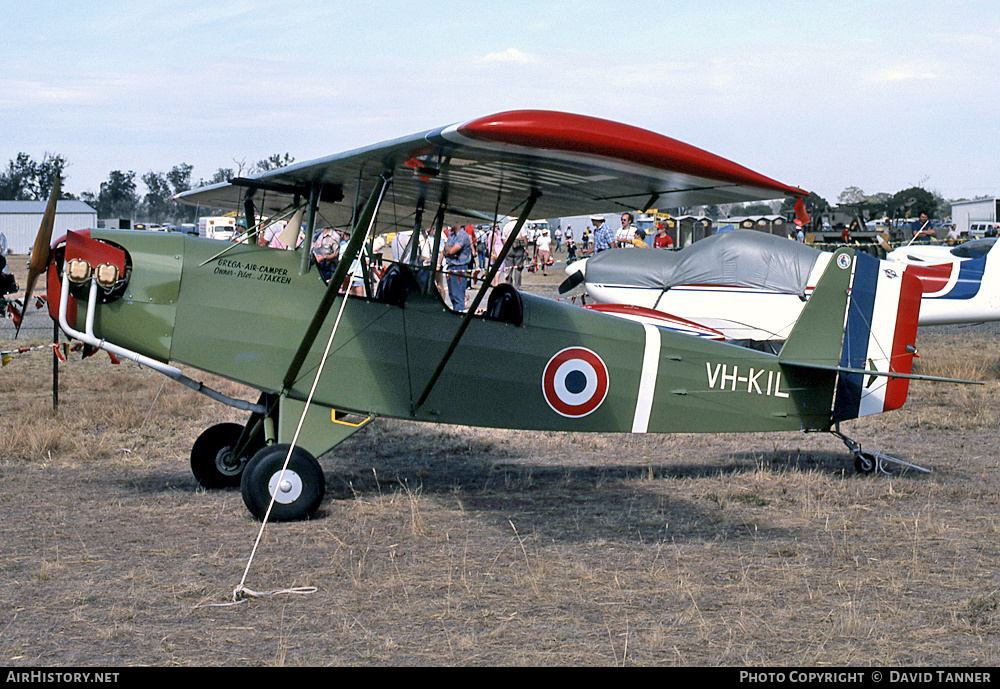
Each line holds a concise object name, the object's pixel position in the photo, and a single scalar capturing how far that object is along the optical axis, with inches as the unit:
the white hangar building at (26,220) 2928.2
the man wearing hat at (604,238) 951.6
